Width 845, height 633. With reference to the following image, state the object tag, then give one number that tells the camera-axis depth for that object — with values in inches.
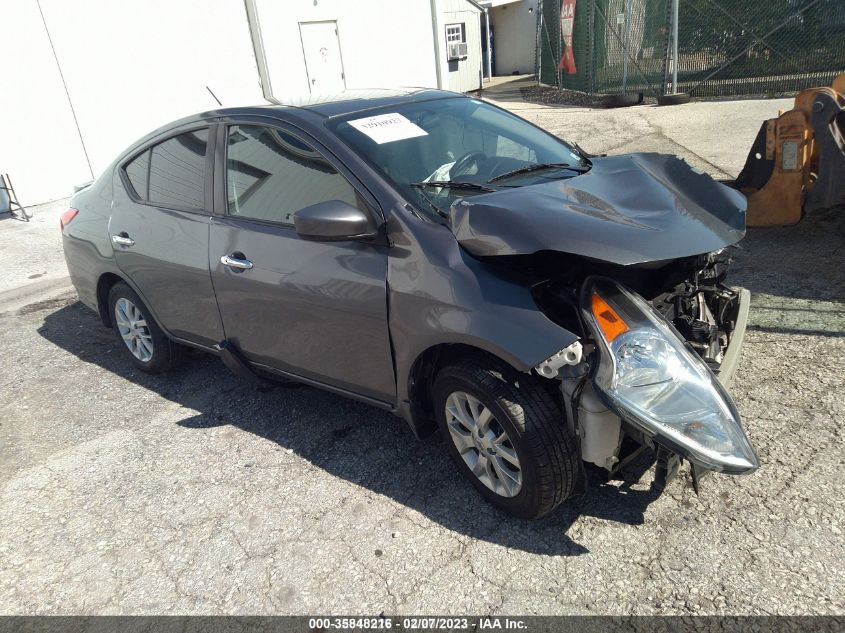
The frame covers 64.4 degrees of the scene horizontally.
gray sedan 100.9
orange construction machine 215.5
